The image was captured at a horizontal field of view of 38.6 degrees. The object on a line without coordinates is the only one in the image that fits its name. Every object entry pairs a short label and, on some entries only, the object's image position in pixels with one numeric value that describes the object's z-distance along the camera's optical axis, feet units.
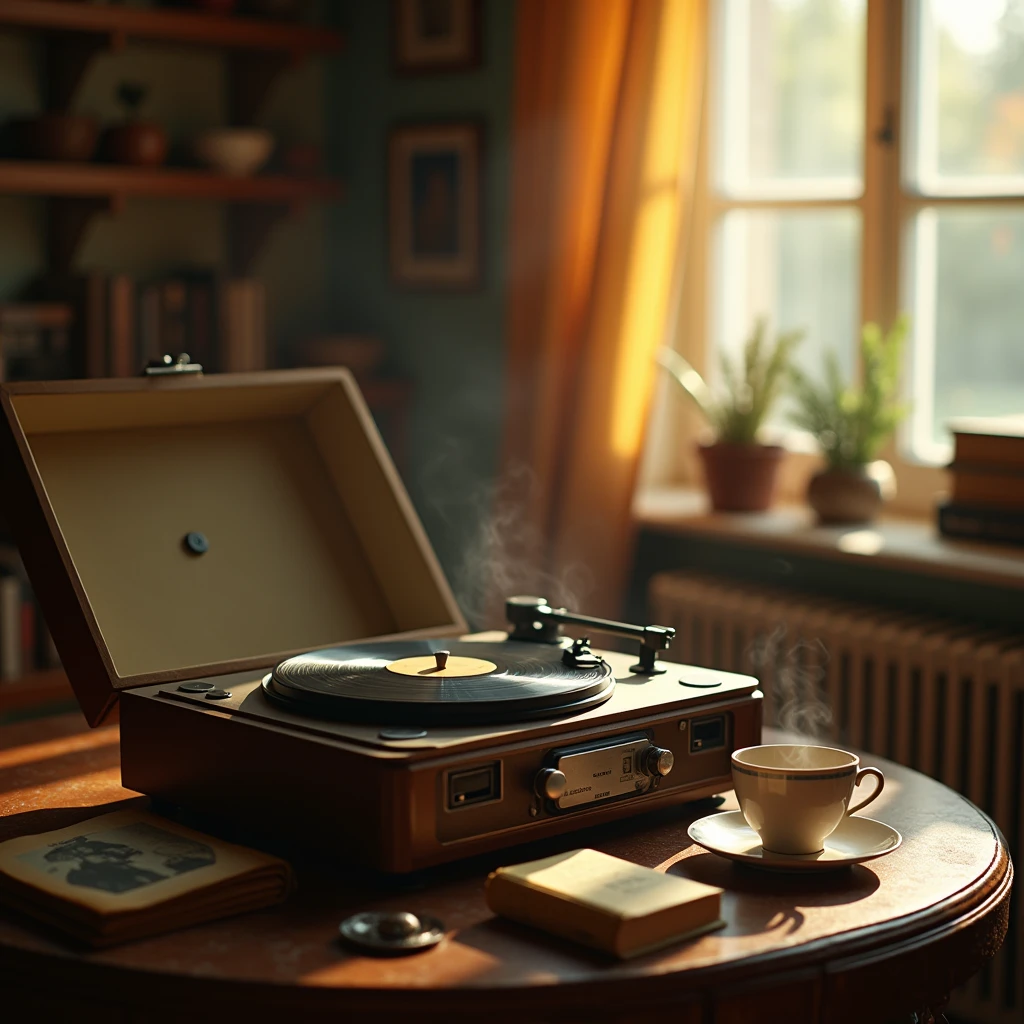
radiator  7.14
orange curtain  8.55
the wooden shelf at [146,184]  8.68
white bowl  9.70
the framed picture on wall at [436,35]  9.88
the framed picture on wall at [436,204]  10.04
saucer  3.84
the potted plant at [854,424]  8.11
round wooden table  3.18
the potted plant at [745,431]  8.61
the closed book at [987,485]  7.53
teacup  3.81
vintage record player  3.74
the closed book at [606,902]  3.33
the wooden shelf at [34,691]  8.30
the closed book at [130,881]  3.45
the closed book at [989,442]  7.50
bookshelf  8.60
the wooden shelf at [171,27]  8.54
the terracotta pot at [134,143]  9.18
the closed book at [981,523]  7.57
